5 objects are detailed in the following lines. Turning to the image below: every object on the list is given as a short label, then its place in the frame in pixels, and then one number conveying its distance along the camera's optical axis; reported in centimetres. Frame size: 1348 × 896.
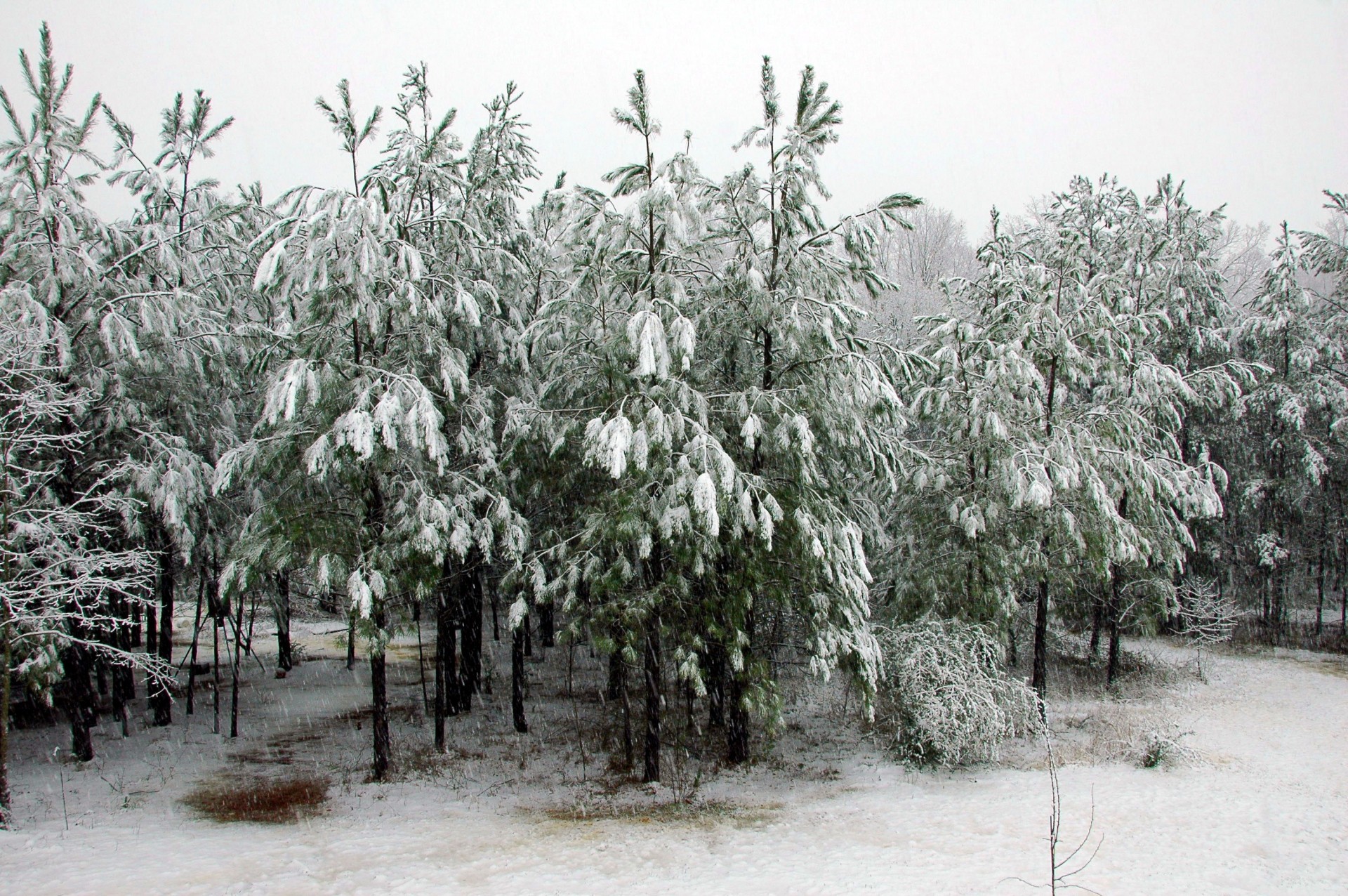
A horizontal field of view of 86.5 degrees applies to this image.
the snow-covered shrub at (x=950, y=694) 1075
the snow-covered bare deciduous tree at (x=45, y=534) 818
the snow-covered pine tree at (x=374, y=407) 927
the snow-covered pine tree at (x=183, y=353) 1059
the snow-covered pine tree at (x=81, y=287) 1006
